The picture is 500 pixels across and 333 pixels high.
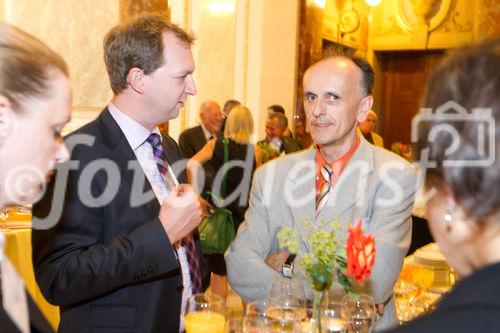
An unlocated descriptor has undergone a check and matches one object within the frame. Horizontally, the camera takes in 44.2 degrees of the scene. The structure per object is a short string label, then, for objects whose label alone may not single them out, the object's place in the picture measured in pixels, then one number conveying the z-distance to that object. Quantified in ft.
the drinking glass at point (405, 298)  7.36
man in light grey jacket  6.95
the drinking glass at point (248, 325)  5.33
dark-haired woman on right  2.48
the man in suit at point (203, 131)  21.75
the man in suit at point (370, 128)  24.57
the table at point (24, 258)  12.04
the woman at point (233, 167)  17.66
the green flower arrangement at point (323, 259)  5.14
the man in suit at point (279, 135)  24.39
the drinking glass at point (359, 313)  5.57
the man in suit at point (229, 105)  24.16
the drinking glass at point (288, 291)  5.74
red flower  4.74
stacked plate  8.92
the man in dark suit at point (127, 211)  5.81
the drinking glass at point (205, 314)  5.62
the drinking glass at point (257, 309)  5.43
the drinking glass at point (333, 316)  5.47
